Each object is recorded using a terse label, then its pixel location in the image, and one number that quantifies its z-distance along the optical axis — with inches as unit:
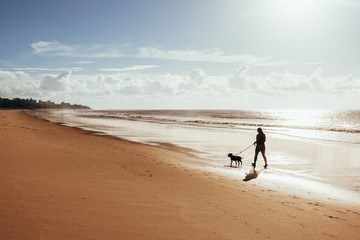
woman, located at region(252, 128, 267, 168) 537.6
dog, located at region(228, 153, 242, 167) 523.4
